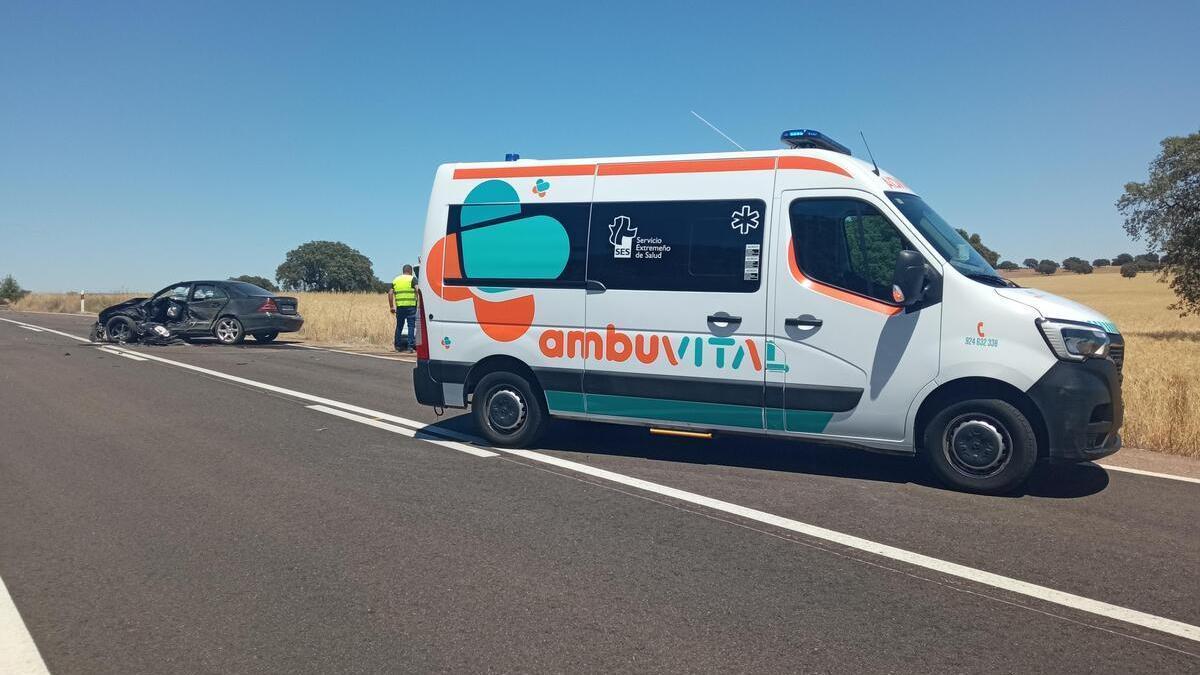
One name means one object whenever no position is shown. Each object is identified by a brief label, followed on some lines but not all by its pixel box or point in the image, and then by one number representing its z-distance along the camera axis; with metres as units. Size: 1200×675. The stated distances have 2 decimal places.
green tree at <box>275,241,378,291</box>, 111.00
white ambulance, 5.56
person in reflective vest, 16.64
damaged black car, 18.80
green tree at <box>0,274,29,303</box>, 57.12
